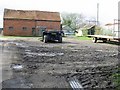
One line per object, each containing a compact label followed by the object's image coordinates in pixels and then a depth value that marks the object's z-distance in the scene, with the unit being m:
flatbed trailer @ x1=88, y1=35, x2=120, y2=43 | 14.65
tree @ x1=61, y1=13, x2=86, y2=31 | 48.18
